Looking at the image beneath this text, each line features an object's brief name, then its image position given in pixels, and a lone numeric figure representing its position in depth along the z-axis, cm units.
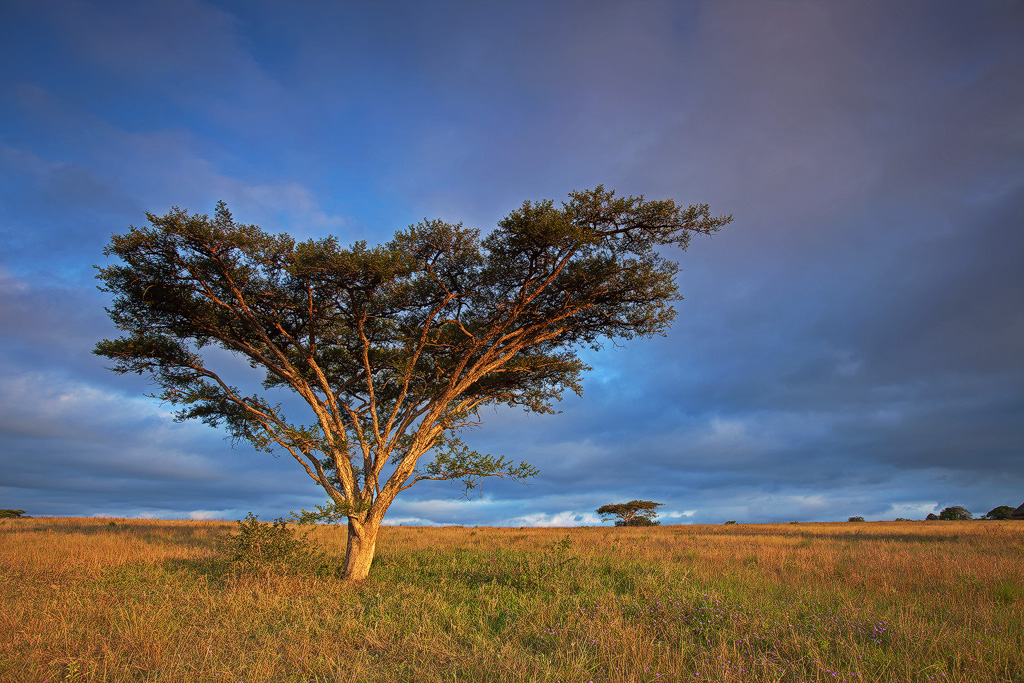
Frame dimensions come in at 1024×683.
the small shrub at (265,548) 1210
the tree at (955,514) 5561
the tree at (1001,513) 5688
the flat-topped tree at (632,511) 5310
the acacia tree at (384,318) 1270
